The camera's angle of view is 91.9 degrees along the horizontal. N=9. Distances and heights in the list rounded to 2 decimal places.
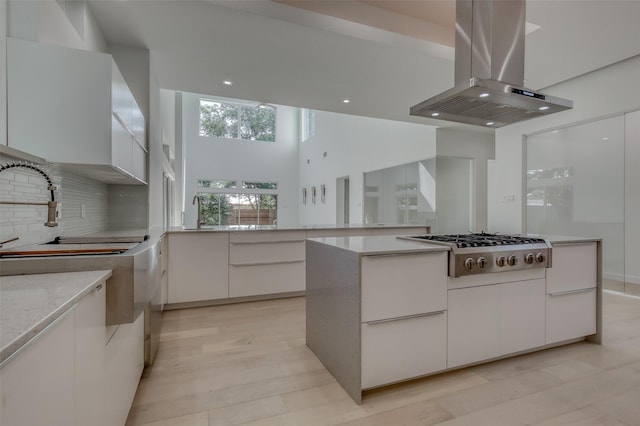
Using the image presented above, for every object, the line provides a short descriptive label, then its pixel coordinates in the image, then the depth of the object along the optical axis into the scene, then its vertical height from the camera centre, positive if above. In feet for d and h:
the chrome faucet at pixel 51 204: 4.58 +0.12
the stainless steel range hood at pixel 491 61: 6.72 +3.52
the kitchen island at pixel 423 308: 5.59 -1.97
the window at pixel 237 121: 35.19 +10.88
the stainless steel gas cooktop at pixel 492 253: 6.07 -0.81
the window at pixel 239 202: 35.06 +1.22
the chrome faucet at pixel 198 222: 11.51 -0.36
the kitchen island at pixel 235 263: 10.58 -1.84
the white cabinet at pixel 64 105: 5.10 +1.90
